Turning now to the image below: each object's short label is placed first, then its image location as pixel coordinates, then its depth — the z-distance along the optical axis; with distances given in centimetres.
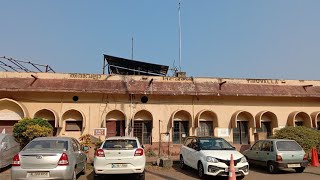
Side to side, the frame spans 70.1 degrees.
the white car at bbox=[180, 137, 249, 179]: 821
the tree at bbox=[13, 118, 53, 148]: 1193
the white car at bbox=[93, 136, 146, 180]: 734
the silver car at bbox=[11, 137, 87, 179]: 654
